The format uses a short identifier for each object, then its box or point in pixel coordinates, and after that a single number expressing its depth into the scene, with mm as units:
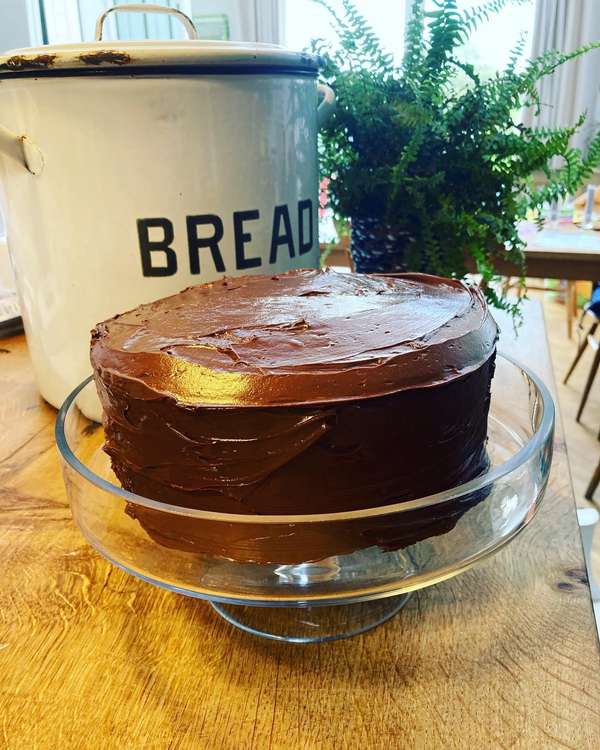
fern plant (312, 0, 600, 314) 781
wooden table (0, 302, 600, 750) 372
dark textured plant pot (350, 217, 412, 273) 852
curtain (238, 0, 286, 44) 3373
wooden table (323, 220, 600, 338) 1735
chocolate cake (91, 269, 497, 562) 357
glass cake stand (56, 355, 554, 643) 362
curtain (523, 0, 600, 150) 3172
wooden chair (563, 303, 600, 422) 2107
